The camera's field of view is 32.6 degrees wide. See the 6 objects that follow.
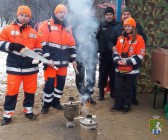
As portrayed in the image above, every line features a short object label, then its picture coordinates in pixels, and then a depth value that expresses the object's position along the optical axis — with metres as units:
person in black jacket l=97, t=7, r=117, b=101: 5.94
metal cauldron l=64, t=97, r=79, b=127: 4.48
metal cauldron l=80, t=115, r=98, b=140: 3.68
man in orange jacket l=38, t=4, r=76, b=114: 5.16
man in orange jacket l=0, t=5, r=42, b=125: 4.64
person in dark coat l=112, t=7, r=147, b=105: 5.68
